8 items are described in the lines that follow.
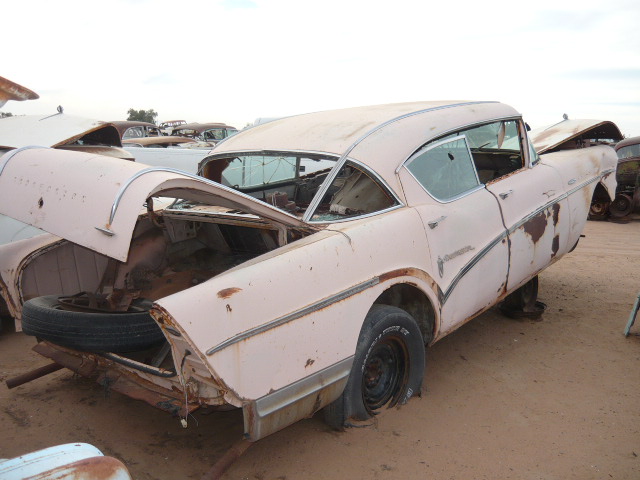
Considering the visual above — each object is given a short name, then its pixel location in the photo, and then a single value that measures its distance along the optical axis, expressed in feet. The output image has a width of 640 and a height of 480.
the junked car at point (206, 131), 67.77
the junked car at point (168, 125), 85.68
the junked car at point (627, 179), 34.76
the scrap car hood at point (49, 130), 19.72
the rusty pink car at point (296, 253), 8.34
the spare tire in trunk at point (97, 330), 9.66
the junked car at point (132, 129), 63.99
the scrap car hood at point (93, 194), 7.97
